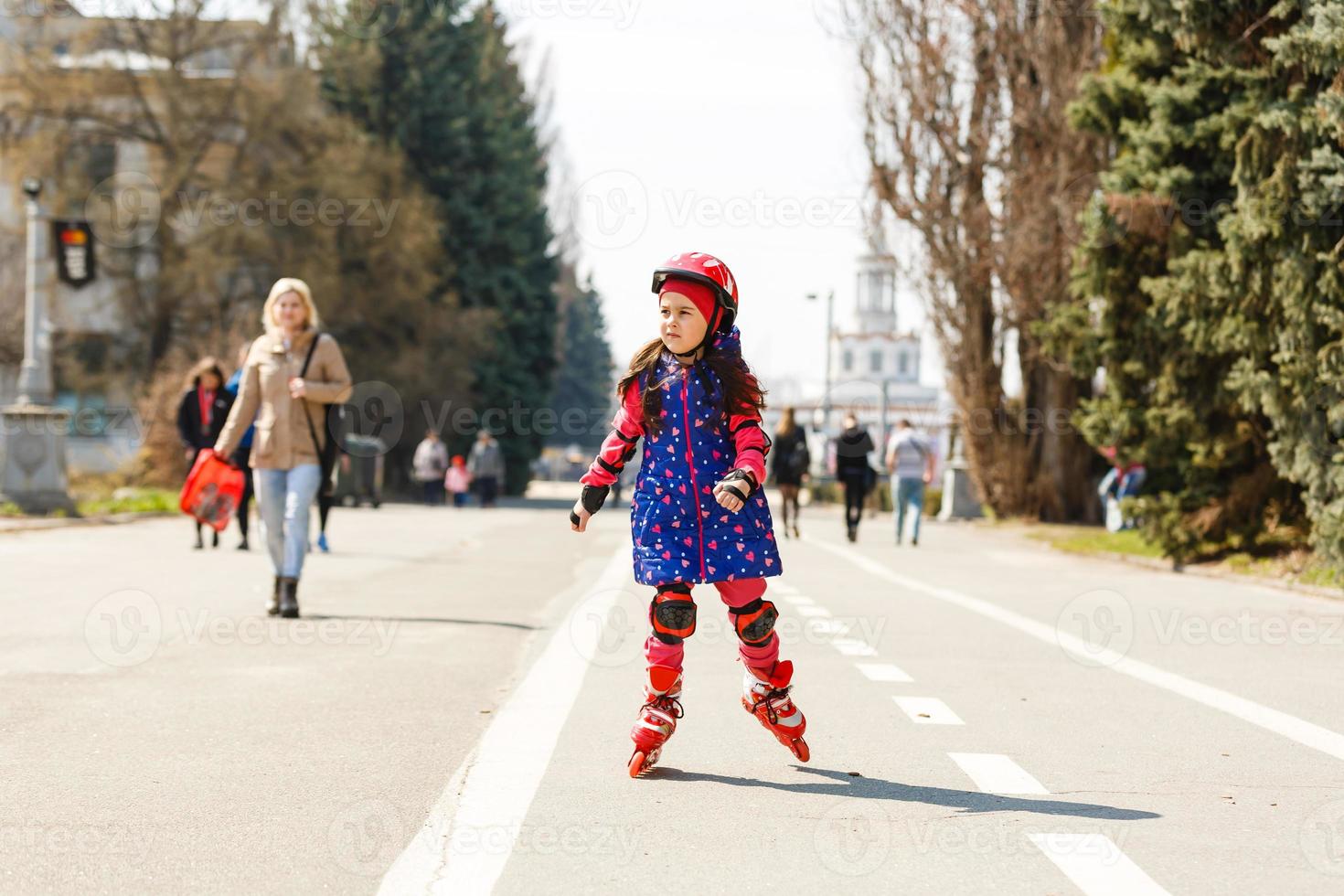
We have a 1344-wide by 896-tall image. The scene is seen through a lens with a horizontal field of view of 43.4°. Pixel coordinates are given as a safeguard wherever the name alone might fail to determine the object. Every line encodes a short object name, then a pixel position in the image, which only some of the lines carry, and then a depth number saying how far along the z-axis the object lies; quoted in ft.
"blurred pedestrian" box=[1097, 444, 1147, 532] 76.59
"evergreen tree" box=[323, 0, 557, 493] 151.23
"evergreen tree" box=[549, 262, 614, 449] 334.65
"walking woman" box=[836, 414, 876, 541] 75.97
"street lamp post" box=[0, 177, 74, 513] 69.92
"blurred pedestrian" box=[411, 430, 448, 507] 124.06
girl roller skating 18.80
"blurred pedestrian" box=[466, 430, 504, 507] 118.52
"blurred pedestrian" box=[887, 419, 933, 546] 74.69
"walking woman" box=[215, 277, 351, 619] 33.83
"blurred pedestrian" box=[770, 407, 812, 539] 76.38
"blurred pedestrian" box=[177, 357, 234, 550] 54.49
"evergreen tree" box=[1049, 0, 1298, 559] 51.80
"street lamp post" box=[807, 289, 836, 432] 185.05
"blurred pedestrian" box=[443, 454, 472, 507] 124.67
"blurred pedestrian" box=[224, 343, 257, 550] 51.19
